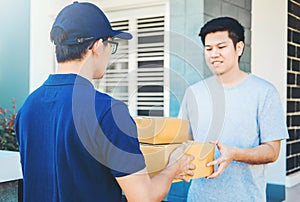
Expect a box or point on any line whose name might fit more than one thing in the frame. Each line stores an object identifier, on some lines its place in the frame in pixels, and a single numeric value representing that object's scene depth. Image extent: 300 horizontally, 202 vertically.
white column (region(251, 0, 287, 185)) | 3.88
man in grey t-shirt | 1.62
